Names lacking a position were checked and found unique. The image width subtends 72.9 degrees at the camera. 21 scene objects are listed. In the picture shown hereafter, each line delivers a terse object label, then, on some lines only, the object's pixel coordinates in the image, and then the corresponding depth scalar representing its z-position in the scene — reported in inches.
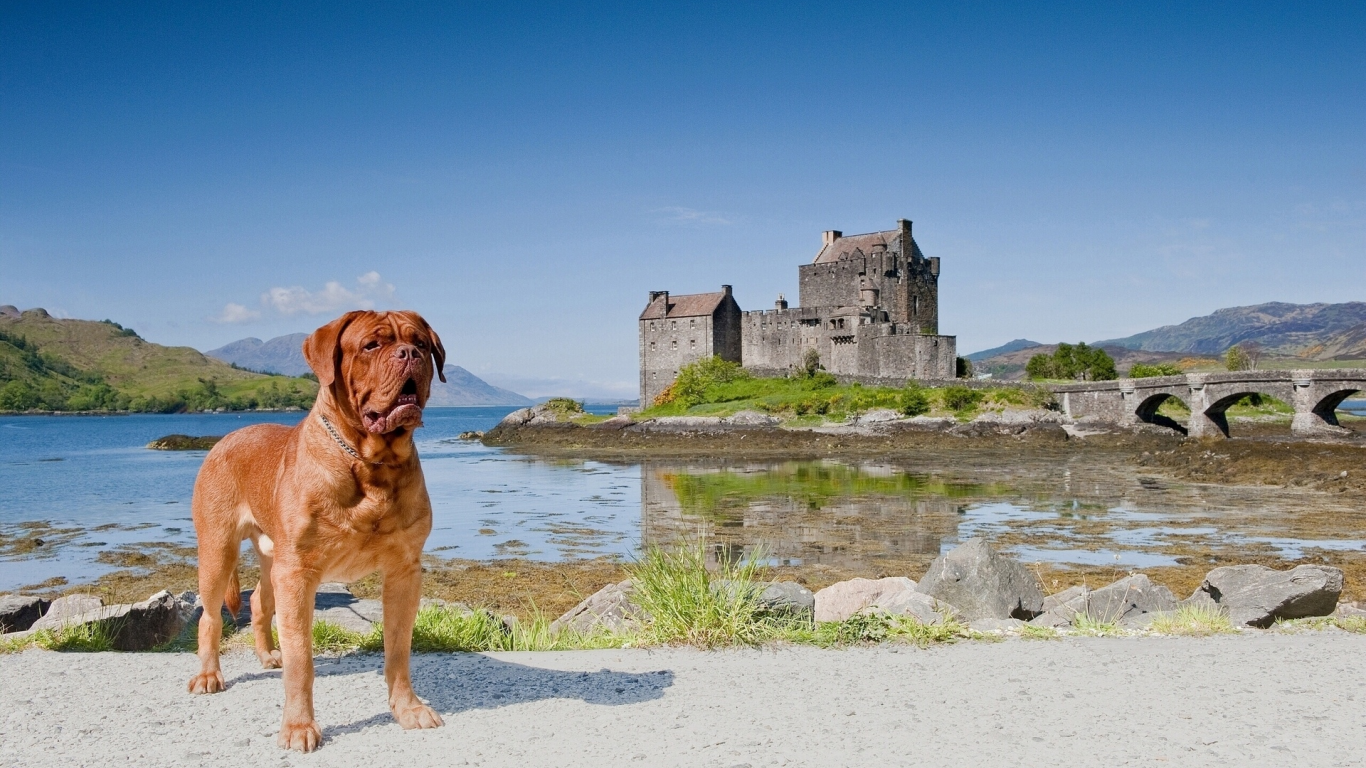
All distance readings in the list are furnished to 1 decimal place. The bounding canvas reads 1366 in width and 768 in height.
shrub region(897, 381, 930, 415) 2134.6
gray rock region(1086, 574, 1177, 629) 375.2
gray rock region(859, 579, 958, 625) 335.4
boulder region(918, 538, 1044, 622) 381.1
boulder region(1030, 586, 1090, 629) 350.9
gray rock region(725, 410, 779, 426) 2237.9
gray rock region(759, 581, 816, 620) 320.2
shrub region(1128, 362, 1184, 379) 2663.9
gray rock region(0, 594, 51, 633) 366.3
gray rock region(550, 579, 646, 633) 344.2
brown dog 187.9
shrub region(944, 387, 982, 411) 2146.9
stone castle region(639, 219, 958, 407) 2637.8
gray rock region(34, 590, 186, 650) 317.1
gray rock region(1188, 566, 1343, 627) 352.8
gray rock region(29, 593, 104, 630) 343.3
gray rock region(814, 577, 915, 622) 413.1
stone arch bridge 1795.0
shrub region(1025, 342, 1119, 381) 2856.8
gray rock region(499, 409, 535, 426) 2714.1
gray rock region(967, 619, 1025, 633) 315.6
